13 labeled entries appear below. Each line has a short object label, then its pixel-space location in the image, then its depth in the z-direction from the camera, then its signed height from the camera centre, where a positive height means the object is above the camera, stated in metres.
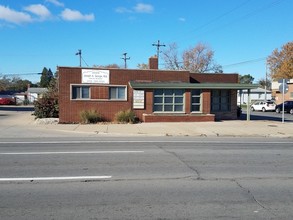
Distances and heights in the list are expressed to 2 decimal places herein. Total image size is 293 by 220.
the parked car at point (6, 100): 48.36 +0.71
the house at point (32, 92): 59.02 +2.95
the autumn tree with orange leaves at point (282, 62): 50.07 +9.69
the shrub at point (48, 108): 16.96 -0.30
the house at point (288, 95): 35.47 +1.69
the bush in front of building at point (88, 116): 15.41 -0.77
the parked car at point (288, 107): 27.43 -0.09
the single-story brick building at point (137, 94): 15.87 +0.74
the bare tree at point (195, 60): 48.31 +9.25
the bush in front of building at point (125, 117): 15.50 -0.81
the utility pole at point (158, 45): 41.78 +10.54
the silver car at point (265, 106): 31.28 -0.01
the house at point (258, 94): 59.67 +3.00
